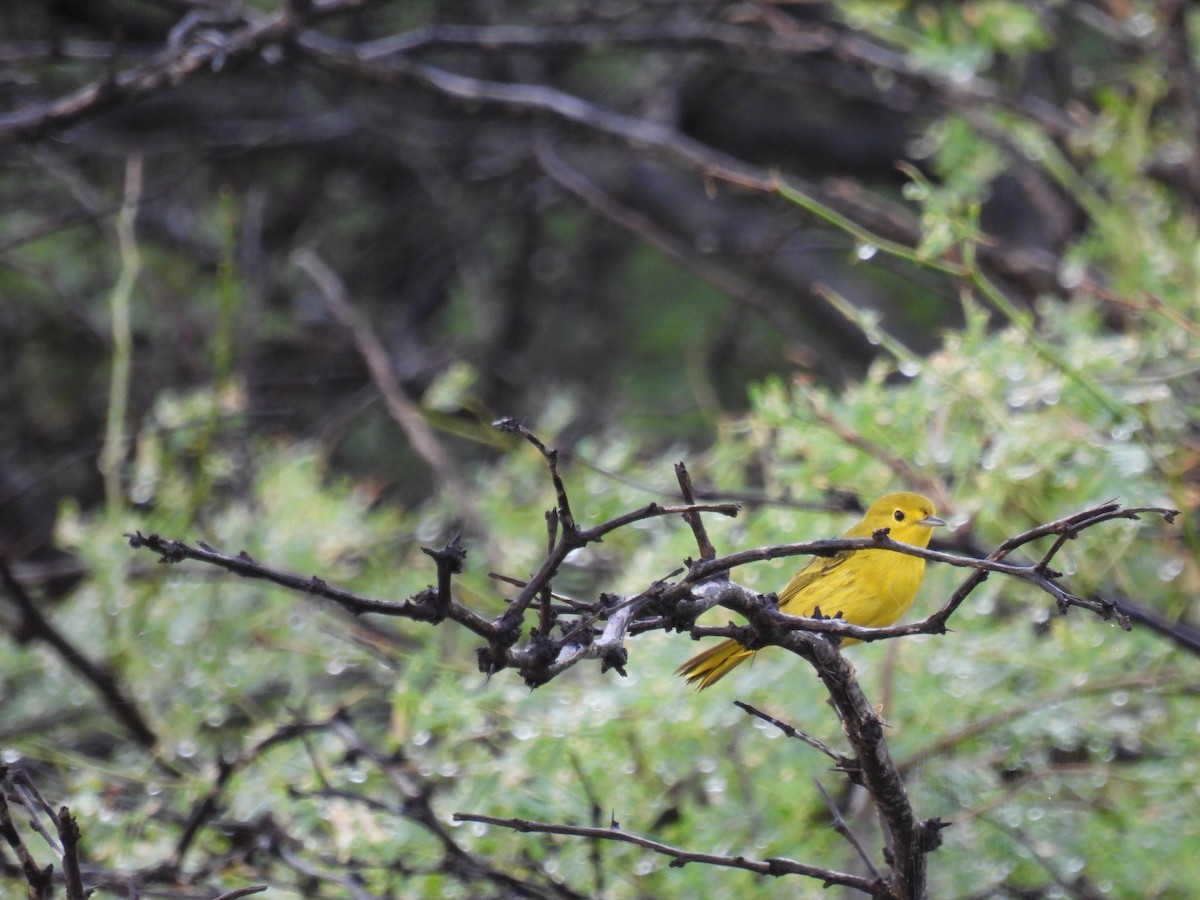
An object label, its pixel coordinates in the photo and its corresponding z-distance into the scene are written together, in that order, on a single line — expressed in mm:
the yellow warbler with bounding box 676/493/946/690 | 6395
